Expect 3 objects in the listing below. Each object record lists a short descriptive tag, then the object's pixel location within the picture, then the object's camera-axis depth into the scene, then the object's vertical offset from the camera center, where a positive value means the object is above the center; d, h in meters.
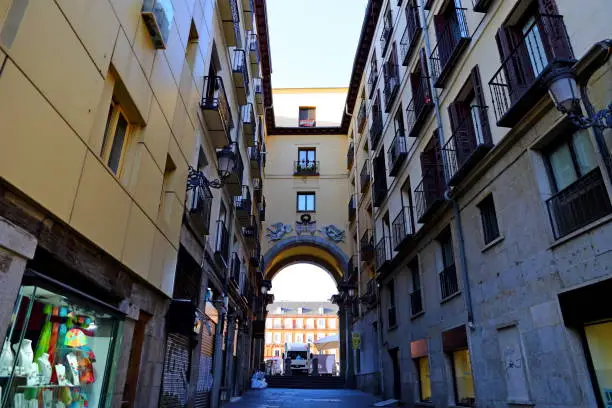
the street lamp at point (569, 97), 4.51 +2.85
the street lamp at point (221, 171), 8.89 +4.22
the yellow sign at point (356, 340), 20.73 +1.95
